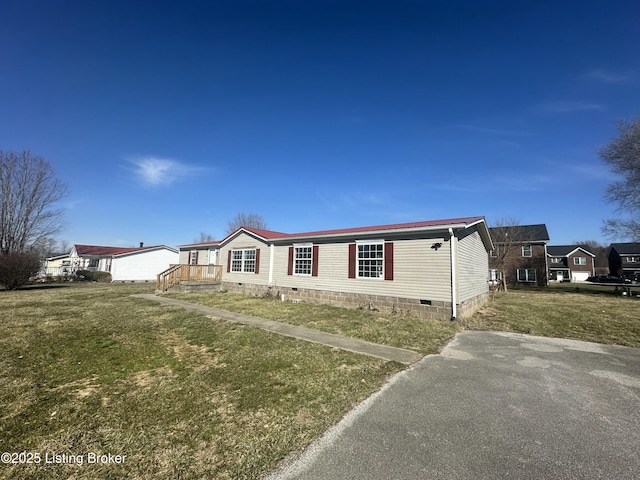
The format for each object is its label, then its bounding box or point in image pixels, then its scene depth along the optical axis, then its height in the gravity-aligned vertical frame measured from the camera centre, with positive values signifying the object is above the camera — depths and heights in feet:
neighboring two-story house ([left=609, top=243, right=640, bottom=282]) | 161.38 +10.07
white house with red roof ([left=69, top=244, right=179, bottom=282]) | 106.42 +2.61
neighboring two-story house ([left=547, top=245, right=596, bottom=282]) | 157.99 +6.37
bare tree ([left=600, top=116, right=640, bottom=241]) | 71.05 +29.51
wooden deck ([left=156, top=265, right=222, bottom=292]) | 61.16 -1.36
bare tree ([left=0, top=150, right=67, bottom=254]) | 90.74 +16.86
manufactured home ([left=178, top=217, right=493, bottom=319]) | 35.32 +0.72
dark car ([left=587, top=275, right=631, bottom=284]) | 140.77 -1.78
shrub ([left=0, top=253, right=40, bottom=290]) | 64.08 -0.98
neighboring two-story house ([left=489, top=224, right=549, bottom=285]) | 100.53 +8.19
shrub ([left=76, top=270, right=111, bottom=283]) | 101.80 -3.57
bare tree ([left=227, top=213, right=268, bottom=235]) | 150.51 +25.03
